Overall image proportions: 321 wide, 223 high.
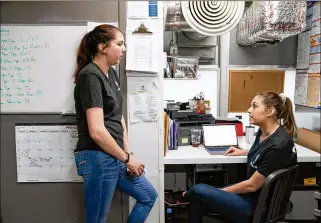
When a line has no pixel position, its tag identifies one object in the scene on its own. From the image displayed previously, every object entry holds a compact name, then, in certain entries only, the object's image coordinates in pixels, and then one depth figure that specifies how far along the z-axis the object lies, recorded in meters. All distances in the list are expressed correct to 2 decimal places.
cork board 2.97
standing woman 1.45
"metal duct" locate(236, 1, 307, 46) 2.21
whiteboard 1.85
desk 1.96
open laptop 2.26
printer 2.33
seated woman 1.57
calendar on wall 1.91
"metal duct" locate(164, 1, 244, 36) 1.82
